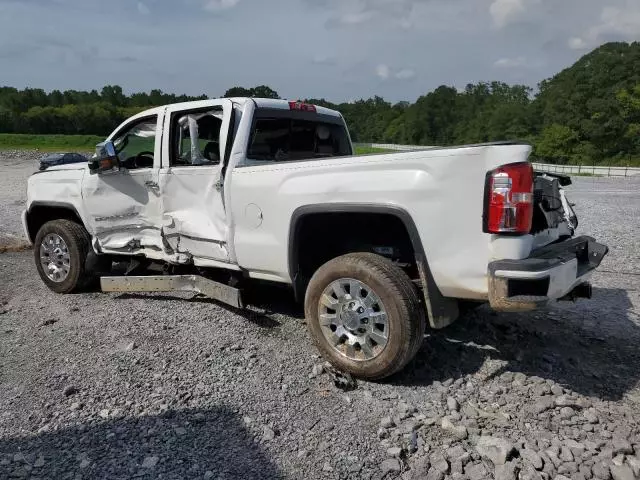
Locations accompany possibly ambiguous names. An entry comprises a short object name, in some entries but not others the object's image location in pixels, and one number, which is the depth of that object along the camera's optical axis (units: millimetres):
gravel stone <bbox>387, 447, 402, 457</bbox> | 3088
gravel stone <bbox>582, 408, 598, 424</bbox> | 3375
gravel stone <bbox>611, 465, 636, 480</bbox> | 2814
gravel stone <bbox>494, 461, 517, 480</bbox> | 2848
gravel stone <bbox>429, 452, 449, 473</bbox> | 2945
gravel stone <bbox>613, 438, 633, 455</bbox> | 3021
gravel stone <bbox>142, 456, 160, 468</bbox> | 2992
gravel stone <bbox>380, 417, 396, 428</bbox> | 3389
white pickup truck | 3322
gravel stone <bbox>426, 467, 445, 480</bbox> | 2891
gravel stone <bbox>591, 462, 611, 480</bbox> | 2846
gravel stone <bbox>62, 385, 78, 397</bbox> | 3771
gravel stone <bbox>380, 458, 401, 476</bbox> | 2963
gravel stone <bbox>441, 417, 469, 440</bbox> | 3225
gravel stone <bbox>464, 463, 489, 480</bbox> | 2883
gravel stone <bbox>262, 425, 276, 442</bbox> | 3273
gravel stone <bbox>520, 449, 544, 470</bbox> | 2936
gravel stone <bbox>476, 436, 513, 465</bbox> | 2982
